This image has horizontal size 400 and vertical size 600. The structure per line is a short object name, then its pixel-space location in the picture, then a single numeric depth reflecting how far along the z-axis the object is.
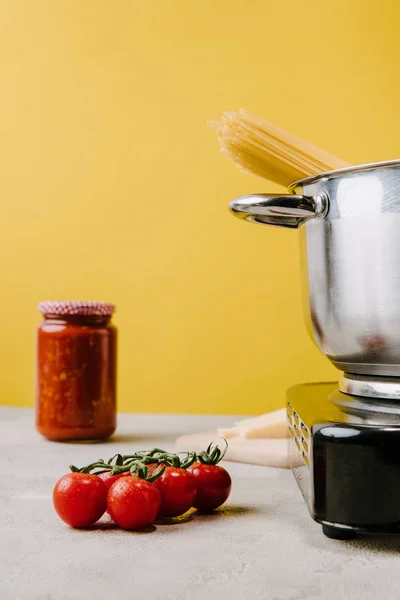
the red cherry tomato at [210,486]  0.80
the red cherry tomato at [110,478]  0.77
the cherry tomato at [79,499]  0.73
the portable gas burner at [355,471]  0.62
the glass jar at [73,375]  1.24
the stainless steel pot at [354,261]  0.66
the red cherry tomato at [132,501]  0.72
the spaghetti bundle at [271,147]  0.88
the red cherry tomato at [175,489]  0.76
